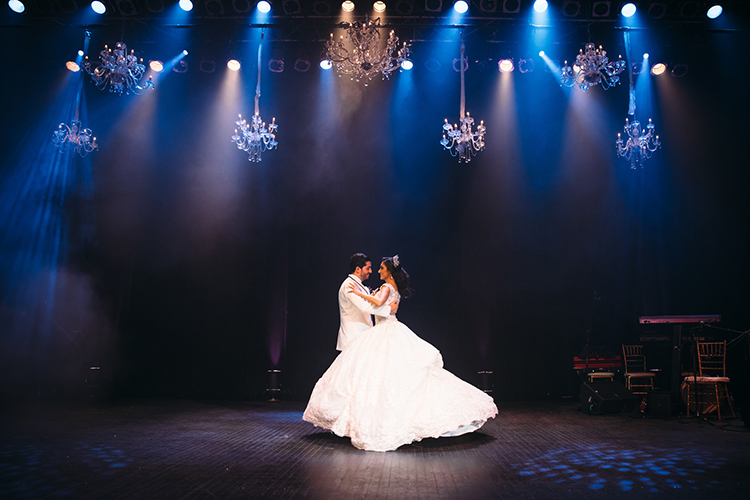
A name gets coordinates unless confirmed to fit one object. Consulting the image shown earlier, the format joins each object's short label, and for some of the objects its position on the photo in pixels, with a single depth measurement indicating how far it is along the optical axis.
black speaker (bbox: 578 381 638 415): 5.86
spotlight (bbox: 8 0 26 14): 6.71
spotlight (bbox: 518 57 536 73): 7.41
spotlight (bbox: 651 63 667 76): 7.23
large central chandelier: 5.25
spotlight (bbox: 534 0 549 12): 6.55
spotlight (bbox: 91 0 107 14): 6.65
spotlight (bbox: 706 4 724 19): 6.52
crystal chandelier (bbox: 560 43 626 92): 5.33
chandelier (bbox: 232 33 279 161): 6.19
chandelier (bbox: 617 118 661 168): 6.01
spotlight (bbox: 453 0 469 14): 6.56
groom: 4.89
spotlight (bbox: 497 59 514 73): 7.47
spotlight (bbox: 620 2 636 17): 6.49
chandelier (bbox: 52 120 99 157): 6.25
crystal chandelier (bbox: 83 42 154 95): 5.38
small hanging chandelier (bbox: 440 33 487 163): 6.02
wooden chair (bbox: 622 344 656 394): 7.05
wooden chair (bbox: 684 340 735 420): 5.56
